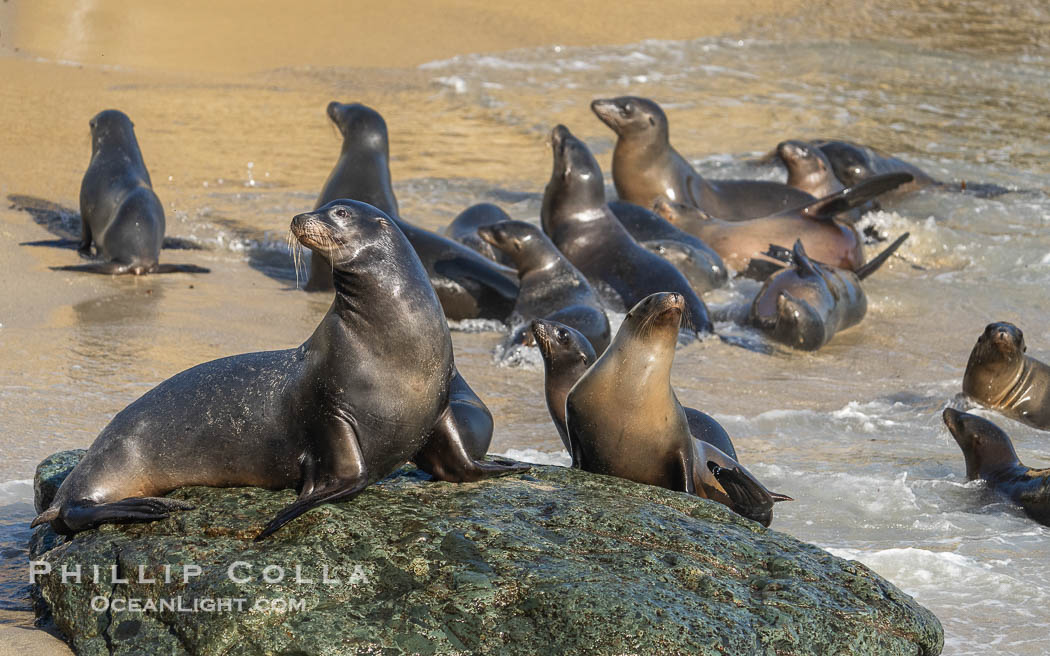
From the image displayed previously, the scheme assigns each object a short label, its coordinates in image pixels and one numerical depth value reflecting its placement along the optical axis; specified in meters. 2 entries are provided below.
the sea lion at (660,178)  23.00
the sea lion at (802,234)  20.75
